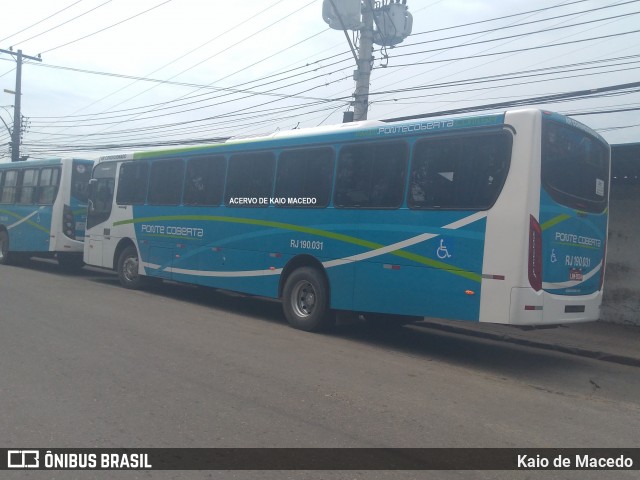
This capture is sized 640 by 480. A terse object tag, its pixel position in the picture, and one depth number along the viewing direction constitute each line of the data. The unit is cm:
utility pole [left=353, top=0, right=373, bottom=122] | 1736
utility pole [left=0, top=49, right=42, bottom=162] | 3291
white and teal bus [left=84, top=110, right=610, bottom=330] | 907
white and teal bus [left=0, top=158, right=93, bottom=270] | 1938
